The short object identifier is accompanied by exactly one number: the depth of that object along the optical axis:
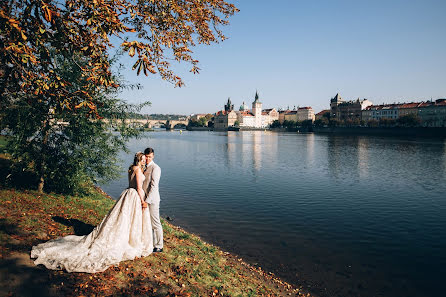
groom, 8.21
